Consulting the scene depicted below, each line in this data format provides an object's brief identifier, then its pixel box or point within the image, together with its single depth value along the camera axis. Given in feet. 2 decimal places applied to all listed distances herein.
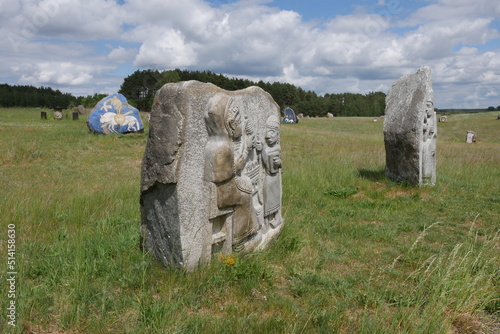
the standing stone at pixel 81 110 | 107.55
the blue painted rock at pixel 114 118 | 54.80
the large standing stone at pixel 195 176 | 13.12
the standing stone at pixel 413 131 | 29.37
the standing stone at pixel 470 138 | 69.19
